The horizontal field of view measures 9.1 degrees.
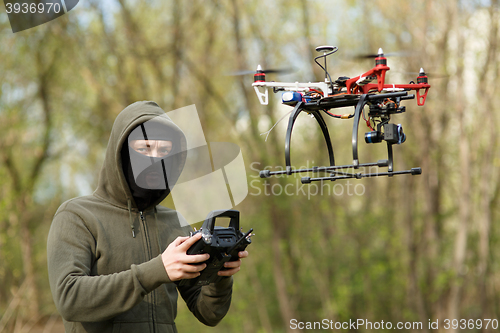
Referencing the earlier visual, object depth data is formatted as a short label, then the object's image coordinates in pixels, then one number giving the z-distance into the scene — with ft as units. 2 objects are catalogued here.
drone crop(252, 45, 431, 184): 21.82
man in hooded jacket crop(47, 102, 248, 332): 21.64
